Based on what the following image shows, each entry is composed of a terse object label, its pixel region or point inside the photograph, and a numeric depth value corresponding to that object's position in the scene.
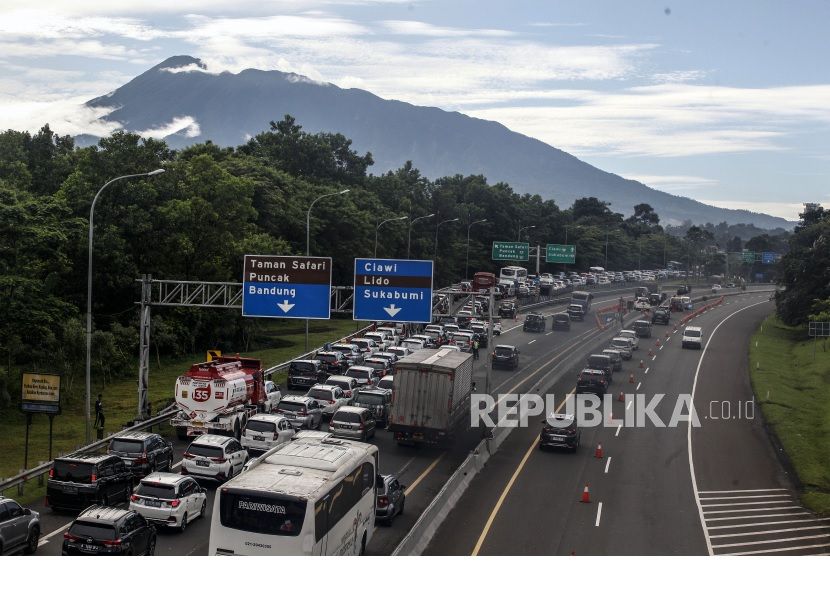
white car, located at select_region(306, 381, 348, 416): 42.97
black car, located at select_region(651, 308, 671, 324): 93.81
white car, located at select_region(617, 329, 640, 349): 73.50
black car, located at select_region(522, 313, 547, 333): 81.12
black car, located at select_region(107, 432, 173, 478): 30.25
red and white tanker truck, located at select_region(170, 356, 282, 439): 37.59
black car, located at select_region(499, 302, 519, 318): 86.75
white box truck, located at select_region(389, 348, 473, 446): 37.81
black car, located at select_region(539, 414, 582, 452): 38.81
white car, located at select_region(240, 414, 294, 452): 34.78
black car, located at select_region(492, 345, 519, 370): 62.84
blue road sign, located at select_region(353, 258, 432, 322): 38.88
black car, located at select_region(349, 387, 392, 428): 42.69
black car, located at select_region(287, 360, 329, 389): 50.19
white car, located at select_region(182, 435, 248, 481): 30.44
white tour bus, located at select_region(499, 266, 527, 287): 95.37
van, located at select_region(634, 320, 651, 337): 83.69
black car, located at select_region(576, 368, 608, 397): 53.84
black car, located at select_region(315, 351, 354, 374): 54.72
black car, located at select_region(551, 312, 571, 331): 83.37
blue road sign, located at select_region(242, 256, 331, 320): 37.97
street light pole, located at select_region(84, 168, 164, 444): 34.12
